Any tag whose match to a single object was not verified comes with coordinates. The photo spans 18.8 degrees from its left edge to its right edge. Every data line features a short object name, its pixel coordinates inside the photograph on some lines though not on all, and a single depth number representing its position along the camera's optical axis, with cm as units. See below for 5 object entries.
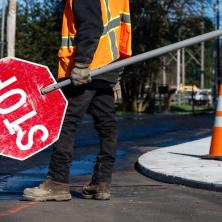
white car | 5644
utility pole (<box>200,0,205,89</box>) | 3791
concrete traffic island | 772
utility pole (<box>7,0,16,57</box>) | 2030
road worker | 578
